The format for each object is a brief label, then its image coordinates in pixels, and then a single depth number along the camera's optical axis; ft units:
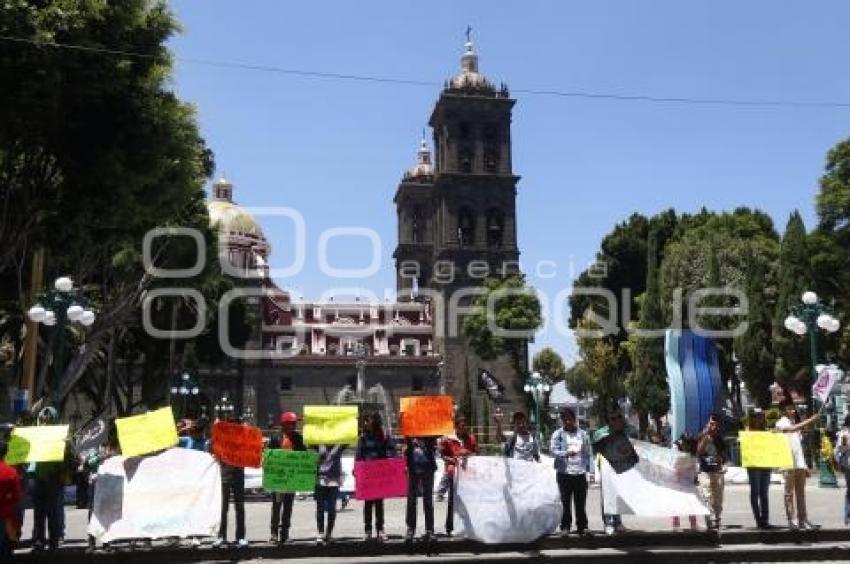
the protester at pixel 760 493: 37.50
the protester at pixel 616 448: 36.58
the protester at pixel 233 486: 35.01
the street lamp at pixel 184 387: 139.85
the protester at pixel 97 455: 49.93
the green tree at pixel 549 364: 262.06
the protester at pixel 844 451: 38.84
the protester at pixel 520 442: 39.85
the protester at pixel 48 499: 34.06
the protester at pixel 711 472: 37.68
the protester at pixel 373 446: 37.09
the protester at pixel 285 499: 35.29
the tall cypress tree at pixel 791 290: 125.29
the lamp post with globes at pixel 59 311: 58.85
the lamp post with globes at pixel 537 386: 120.47
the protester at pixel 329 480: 35.99
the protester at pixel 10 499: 28.71
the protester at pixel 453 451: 36.52
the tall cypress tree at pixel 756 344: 132.67
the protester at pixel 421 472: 35.68
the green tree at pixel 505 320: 182.47
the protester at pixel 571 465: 36.65
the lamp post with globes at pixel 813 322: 68.03
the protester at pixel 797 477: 37.19
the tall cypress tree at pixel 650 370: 140.46
